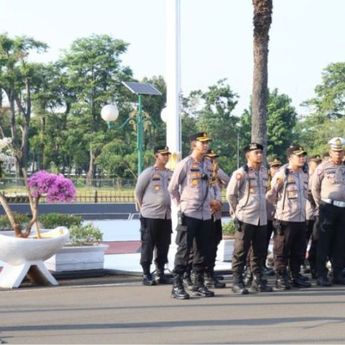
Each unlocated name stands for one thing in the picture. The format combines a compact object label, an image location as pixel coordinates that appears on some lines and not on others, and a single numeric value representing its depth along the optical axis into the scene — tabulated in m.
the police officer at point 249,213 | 10.09
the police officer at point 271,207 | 11.29
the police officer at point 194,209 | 9.67
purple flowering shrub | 10.85
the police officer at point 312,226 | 11.74
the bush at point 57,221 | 12.78
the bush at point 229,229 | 14.17
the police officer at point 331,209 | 11.00
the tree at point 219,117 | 62.00
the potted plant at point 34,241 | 10.50
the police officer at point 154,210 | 10.91
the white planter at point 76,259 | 11.88
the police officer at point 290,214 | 10.66
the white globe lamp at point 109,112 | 20.81
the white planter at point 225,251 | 13.61
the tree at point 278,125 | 63.62
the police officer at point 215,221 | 10.32
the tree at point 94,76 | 55.03
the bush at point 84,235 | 12.31
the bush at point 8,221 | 12.62
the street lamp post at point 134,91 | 20.52
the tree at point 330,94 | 68.12
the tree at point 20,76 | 55.22
